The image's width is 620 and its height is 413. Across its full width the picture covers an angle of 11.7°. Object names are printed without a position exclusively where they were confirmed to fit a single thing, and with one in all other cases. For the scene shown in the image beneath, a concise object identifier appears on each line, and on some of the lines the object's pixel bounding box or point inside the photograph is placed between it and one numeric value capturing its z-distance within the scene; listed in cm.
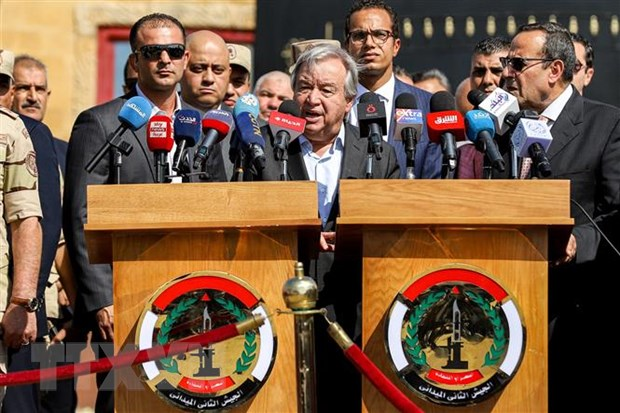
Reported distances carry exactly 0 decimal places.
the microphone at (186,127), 1137
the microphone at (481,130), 1088
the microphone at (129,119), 1121
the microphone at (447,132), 1107
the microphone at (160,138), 1115
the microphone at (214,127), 1140
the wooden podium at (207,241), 1009
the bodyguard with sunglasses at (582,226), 1227
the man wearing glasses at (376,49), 1500
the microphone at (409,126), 1153
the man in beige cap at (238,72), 1671
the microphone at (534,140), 1069
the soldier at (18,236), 1250
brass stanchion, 955
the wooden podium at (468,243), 1000
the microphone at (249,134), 1125
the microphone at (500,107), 1148
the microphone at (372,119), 1183
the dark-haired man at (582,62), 1489
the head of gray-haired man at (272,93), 1713
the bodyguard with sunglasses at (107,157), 1322
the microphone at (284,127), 1178
